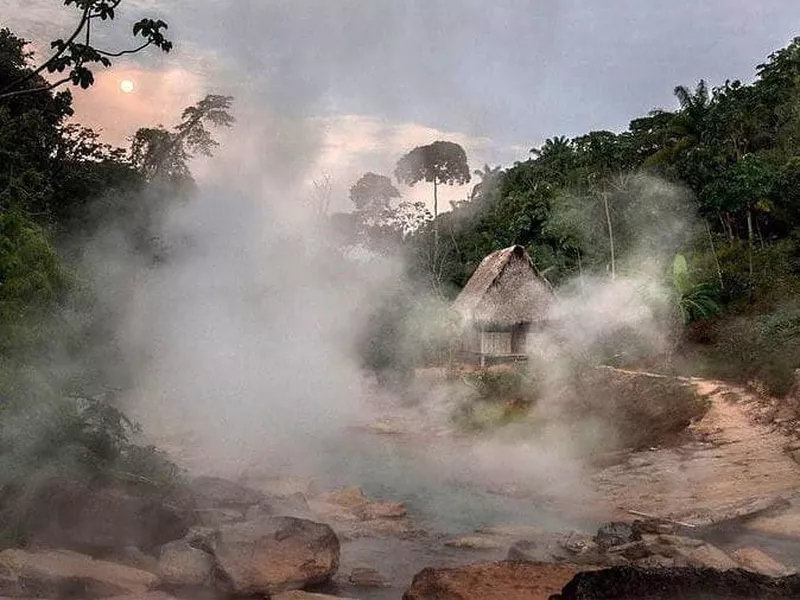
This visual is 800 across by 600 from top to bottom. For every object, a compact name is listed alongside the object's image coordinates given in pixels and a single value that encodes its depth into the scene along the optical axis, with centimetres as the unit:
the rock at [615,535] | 730
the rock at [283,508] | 805
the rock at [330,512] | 862
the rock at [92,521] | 639
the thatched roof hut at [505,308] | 2008
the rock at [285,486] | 926
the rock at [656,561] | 634
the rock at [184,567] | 584
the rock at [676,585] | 449
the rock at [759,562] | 603
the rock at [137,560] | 607
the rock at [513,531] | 791
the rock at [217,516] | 735
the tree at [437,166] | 3644
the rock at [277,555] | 598
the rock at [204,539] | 625
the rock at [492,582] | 556
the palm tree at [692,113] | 2730
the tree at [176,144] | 1831
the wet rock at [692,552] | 624
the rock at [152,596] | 540
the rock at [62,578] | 531
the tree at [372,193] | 3378
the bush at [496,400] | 1445
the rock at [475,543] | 749
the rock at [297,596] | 577
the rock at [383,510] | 878
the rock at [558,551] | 675
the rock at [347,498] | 912
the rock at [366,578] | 649
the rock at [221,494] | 837
